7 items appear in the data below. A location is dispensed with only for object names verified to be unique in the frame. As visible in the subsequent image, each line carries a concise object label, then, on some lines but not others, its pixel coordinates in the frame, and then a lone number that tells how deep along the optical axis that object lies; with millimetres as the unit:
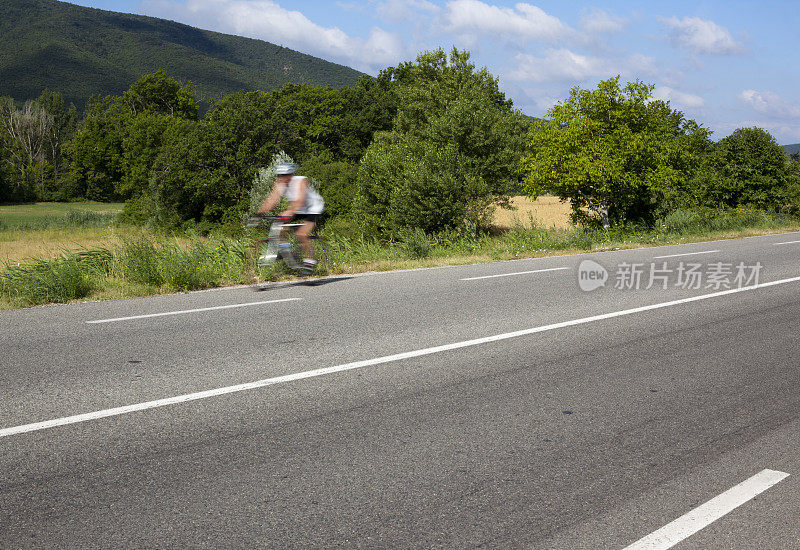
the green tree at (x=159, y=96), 80312
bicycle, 9477
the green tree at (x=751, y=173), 32969
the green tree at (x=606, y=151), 20047
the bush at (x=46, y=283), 8266
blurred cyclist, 9273
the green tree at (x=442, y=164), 30328
